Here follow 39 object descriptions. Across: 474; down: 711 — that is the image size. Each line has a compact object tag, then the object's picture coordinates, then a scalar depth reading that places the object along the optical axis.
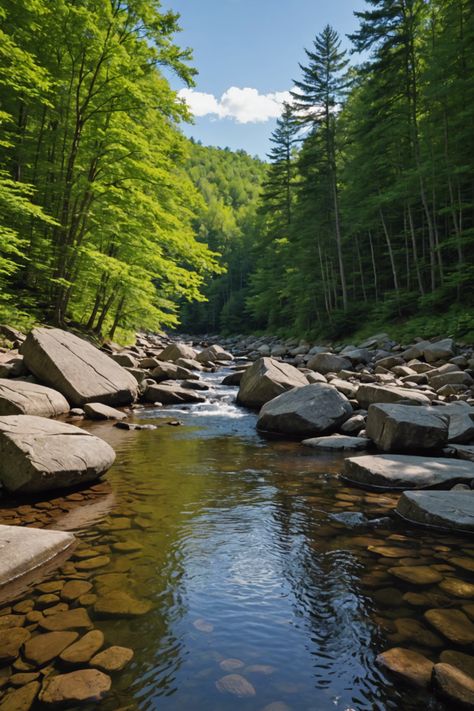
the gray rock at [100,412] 8.36
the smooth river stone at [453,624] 2.40
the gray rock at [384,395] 7.92
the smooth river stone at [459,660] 2.13
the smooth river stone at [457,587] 2.88
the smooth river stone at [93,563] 3.13
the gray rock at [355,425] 7.78
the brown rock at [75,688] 1.93
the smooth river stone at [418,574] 3.05
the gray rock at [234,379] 13.63
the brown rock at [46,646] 2.19
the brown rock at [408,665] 2.10
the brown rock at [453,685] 1.92
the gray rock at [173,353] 17.33
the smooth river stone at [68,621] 2.45
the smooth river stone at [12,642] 2.21
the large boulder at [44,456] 4.32
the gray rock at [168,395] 10.91
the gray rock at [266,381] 10.02
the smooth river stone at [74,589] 2.75
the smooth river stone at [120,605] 2.61
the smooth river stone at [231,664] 2.21
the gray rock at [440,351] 13.58
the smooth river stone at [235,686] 2.04
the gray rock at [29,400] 6.90
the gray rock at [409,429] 6.11
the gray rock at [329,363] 15.47
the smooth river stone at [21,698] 1.89
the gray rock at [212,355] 20.45
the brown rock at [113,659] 2.15
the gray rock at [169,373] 13.38
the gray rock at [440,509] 3.86
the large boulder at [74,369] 8.69
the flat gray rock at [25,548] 2.89
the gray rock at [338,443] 6.84
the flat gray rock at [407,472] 4.81
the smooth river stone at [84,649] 2.19
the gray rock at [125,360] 12.75
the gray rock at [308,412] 7.76
